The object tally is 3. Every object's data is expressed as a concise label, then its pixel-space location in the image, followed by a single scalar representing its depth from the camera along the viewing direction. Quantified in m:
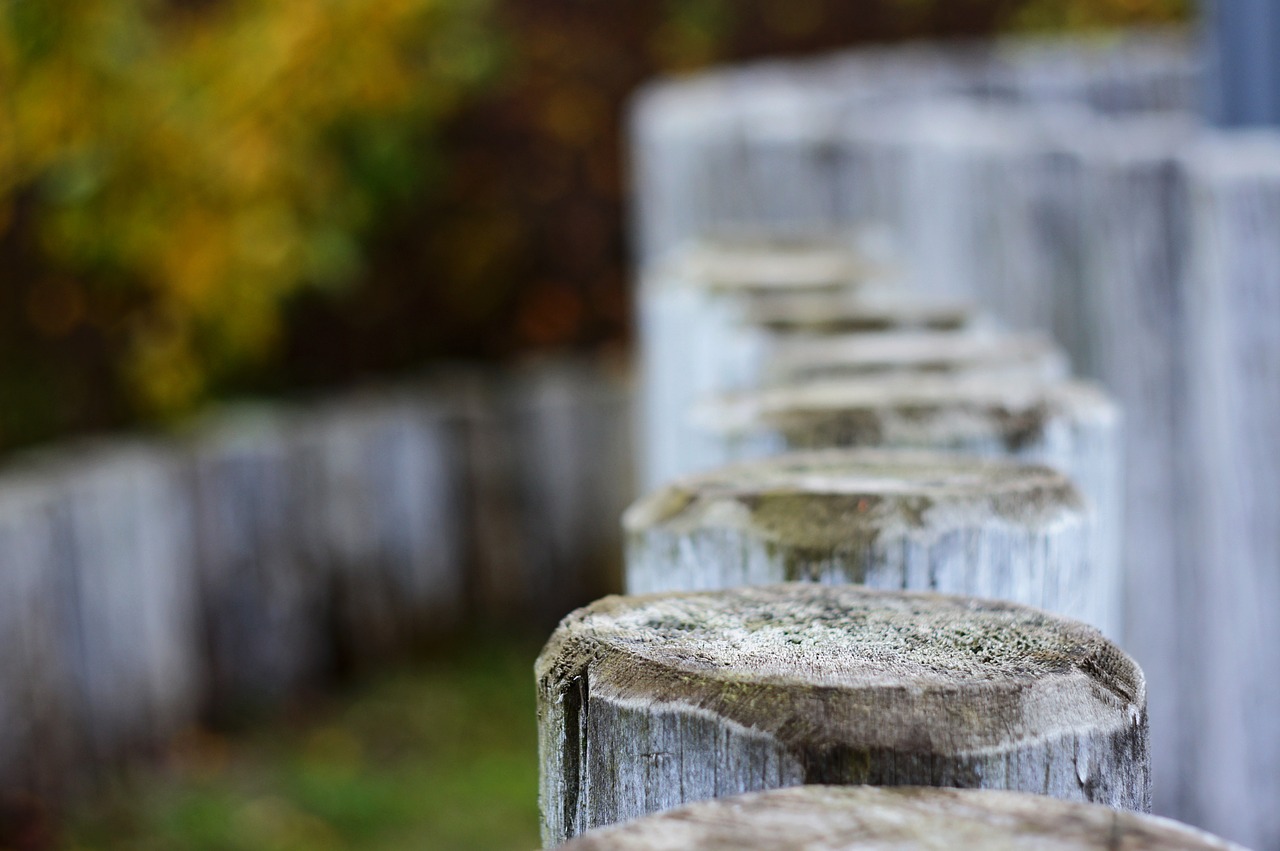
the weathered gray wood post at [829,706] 1.77
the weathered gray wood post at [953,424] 2.96
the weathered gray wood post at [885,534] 2.40
